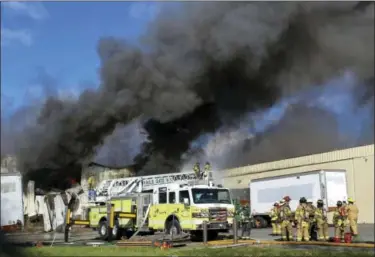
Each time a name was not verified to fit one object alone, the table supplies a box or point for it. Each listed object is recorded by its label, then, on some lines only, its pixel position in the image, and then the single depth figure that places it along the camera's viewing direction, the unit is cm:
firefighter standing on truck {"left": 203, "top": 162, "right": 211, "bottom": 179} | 1426
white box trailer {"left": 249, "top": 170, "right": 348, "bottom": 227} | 2045
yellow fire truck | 1432
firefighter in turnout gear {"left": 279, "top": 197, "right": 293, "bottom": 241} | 1358
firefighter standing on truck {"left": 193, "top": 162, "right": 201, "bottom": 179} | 1509
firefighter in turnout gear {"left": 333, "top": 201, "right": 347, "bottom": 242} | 1284
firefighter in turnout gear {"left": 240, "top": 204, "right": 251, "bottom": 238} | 1541
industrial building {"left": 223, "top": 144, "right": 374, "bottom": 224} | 2070
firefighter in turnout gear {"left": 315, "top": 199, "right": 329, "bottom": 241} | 1305
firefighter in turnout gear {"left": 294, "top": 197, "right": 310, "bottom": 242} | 1283
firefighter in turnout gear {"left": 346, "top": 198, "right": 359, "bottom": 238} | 1305
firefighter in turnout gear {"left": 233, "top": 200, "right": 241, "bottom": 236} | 1538
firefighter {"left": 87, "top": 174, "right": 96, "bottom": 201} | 1566
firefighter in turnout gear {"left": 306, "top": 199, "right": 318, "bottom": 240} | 1338
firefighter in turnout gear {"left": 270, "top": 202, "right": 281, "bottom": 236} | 1474
